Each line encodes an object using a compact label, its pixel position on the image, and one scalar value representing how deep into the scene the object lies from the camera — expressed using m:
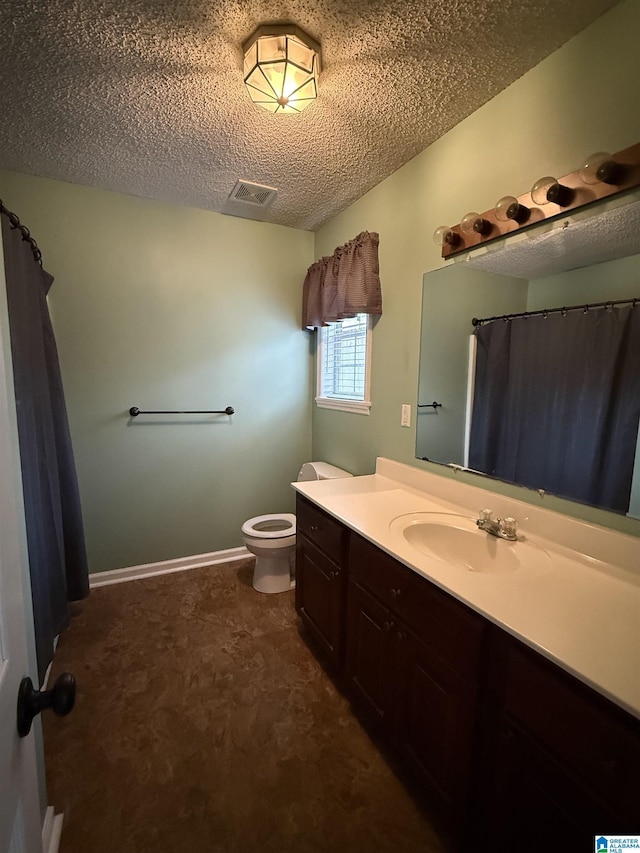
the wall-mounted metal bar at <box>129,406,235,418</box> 2.42
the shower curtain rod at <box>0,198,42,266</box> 1.48
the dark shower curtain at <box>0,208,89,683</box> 1.49
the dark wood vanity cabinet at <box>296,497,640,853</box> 0.71
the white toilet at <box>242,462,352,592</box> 2.33
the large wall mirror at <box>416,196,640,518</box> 1.13
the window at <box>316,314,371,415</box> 2.38
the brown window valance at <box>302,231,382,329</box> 2.11
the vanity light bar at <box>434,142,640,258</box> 1.06
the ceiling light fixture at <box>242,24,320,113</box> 1.20
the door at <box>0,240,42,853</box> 0.47
